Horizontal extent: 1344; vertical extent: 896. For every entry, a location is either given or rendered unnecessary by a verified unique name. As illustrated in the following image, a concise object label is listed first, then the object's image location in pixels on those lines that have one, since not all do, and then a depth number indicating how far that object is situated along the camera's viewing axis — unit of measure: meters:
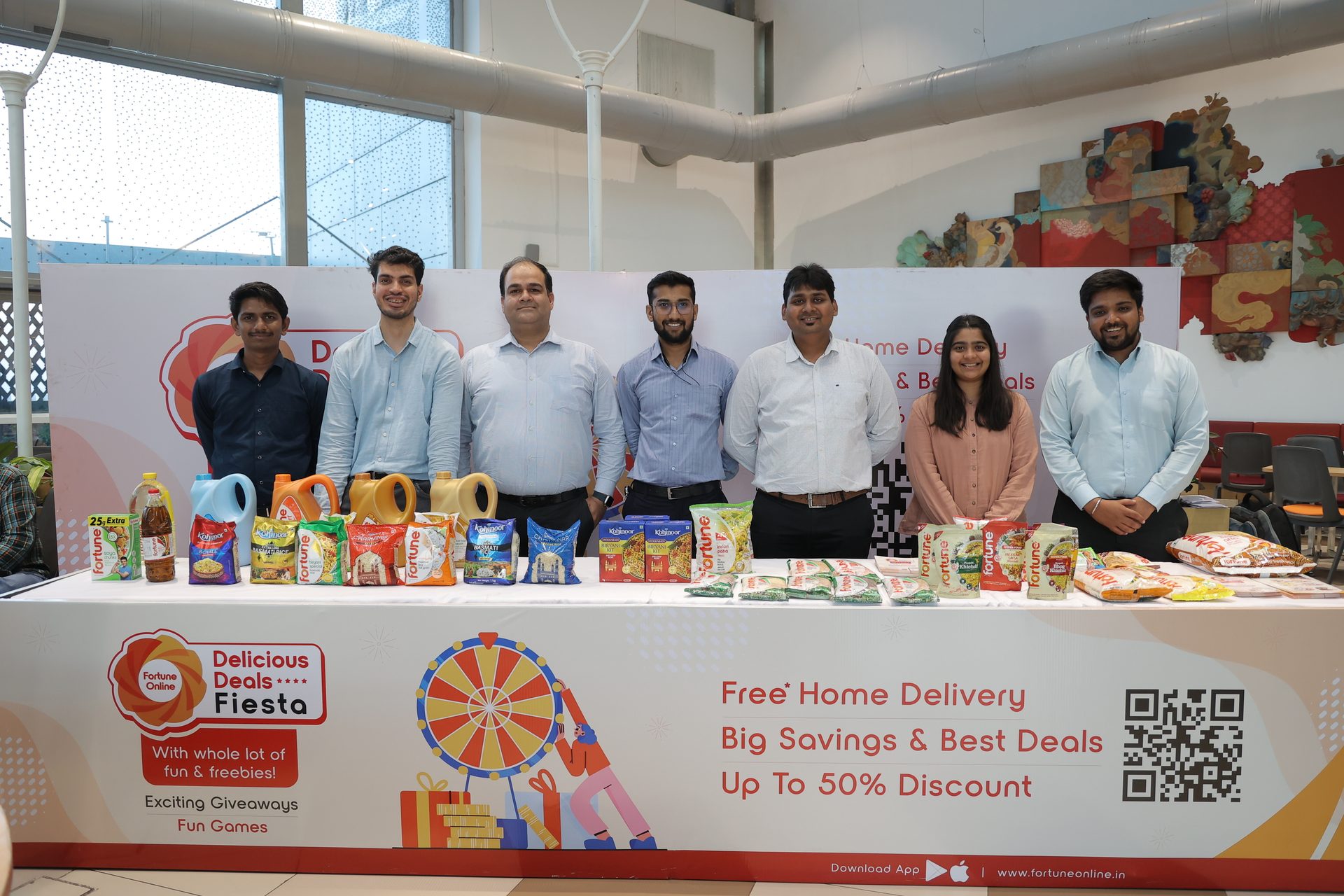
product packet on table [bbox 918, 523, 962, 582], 2.34
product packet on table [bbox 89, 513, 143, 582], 2.47
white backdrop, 3.86
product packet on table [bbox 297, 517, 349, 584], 2.40
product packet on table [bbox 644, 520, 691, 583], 2.43
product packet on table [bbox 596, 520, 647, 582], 2.44
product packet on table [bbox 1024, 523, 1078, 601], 2.21
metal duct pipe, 5.59
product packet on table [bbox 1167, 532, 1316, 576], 2.34
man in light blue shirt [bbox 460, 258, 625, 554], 3.20
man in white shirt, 3.09
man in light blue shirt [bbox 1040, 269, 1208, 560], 2.97
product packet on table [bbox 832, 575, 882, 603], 2.22
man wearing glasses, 3.32
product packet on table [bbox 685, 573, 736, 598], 2.28
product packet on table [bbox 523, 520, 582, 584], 2.41
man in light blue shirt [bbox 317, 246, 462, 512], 3.18
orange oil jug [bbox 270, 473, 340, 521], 2.50
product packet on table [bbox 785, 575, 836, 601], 2.26
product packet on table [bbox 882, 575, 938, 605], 2.20
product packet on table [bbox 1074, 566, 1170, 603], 2.18
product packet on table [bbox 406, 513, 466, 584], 2.37
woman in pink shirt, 3.14
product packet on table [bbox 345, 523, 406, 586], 2.37
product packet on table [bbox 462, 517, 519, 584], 2.39
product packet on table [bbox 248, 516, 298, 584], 2.40
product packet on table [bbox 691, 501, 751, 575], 2.46
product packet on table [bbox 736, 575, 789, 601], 2.25
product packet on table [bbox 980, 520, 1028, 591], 2.29
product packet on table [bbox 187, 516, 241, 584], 2.40
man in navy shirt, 3.28
